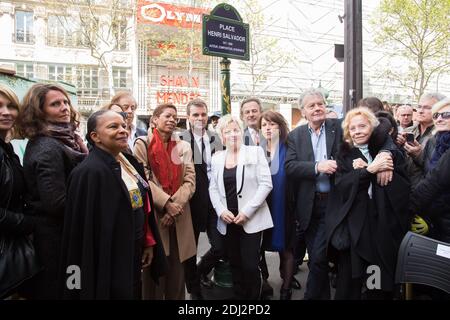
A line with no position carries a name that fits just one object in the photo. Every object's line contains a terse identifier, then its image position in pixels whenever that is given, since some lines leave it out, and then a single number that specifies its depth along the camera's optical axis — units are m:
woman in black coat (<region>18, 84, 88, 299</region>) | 2.19
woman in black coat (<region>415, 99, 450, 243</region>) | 2.58
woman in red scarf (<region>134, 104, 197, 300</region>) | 3.01
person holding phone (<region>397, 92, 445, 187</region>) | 3.16
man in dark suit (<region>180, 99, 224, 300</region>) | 3.43
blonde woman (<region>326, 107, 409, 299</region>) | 2.59
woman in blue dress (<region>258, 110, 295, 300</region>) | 3.38
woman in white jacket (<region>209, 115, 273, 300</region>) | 3.13
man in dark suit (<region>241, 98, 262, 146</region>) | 3.76
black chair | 2.20
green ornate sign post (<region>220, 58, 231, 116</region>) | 4.40
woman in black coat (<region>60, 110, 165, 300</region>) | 2.08
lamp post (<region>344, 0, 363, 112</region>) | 4.37
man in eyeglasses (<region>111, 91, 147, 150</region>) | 3.60
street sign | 4.14
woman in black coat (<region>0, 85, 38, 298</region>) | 2.07
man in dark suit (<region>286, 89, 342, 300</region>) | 3.00
